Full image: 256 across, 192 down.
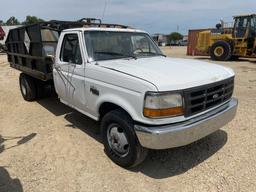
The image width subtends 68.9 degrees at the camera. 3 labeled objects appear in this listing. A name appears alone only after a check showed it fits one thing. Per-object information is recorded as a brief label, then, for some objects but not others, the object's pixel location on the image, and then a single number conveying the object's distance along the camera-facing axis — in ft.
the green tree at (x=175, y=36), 180.05
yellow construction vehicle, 37.85
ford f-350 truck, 7.40
